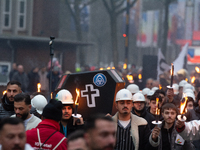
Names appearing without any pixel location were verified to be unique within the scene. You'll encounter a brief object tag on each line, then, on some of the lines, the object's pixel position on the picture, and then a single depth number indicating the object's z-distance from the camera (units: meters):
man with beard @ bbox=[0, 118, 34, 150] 7.94
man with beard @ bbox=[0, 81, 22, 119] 14.27
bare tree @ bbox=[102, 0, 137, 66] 59.97
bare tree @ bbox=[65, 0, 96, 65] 64.00
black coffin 14.86
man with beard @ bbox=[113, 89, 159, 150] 12.93
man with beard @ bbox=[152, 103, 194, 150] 13.41
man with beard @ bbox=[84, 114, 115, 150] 6.59
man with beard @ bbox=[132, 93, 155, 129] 16.21
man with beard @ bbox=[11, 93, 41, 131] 12.39
